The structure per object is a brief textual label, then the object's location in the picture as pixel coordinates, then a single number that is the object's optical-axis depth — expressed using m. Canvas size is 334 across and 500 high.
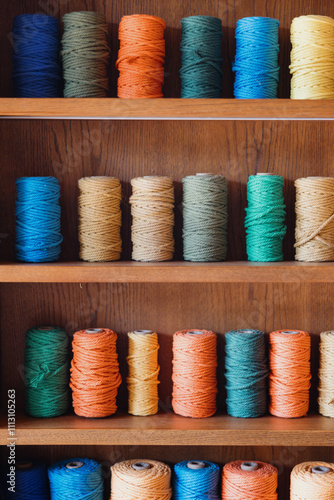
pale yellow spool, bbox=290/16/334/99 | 1.55
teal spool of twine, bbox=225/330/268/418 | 1.62
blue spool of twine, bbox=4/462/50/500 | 1.65
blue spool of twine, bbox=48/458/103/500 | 1.60
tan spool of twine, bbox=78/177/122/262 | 1.61
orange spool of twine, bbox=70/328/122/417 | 1.61
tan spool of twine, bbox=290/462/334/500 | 1.54
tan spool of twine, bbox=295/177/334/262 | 1.58
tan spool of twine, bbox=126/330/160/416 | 1.65
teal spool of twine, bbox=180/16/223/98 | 1.57
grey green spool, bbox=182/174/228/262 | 1.58
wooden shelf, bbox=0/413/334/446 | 1.55
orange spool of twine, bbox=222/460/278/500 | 1.59
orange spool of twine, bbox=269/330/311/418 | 1.62
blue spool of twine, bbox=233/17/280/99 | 1.57
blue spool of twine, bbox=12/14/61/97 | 1.58
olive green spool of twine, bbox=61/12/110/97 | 1.57
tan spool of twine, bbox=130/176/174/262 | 1.60
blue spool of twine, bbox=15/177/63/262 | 1.58
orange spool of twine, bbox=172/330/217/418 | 1.62
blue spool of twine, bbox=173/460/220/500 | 1.62
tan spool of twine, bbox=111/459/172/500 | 1.57
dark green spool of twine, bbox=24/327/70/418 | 1.63
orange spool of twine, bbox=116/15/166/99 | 1.56
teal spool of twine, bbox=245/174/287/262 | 1.59
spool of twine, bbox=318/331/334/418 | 1.64
